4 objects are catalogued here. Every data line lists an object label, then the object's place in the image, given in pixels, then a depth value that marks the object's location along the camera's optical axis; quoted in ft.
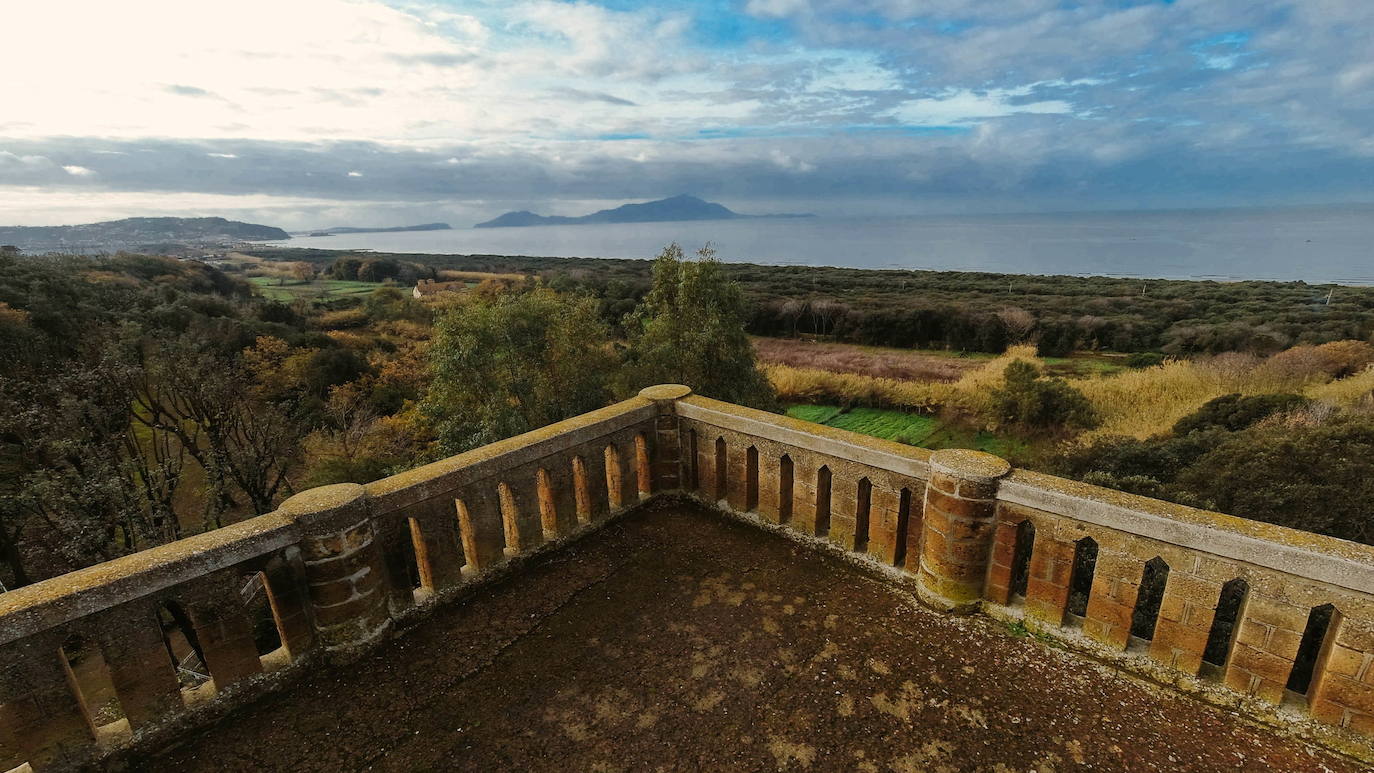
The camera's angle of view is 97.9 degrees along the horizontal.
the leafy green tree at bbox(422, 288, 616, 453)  68.44
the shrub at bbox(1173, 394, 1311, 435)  56.65
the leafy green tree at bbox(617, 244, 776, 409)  65.62
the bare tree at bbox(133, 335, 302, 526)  67.00
